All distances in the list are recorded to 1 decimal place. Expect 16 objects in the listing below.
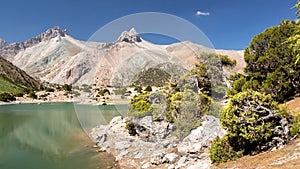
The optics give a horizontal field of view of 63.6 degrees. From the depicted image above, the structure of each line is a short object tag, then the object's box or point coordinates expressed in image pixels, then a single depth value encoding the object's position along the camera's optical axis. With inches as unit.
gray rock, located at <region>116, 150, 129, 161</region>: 728.3
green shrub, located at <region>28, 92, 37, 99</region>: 3636.8
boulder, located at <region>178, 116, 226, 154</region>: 687.7
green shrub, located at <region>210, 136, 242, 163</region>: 555.5
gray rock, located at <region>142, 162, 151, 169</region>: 647.1
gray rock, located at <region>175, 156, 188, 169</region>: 600.7
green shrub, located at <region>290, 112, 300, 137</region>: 536.2
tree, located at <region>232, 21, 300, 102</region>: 994.7
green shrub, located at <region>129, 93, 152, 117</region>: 1037.2
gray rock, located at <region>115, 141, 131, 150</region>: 828.9
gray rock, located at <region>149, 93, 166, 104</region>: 1091.3
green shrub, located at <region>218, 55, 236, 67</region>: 1261.1
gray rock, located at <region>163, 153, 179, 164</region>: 645.3
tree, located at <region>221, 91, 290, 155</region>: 532.4
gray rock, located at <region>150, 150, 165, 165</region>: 655.6
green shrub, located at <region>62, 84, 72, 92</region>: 4265.5
